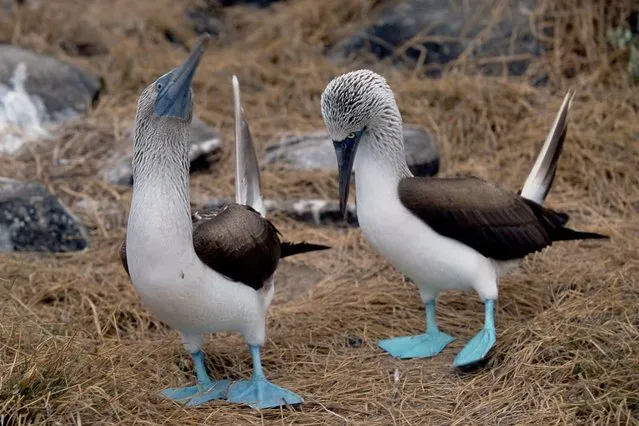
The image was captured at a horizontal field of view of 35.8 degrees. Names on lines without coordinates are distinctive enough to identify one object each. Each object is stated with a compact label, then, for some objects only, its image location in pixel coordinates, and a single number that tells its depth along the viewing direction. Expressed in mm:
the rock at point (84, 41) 8750
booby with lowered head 4250
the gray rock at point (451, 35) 7816
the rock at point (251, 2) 9938
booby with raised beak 3588
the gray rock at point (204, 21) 9562
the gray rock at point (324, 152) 6363
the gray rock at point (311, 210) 6125
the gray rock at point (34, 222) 5496
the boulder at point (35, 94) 6957
